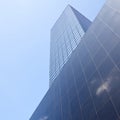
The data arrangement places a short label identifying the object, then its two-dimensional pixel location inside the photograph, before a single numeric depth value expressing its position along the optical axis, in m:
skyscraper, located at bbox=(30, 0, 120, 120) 7.34
